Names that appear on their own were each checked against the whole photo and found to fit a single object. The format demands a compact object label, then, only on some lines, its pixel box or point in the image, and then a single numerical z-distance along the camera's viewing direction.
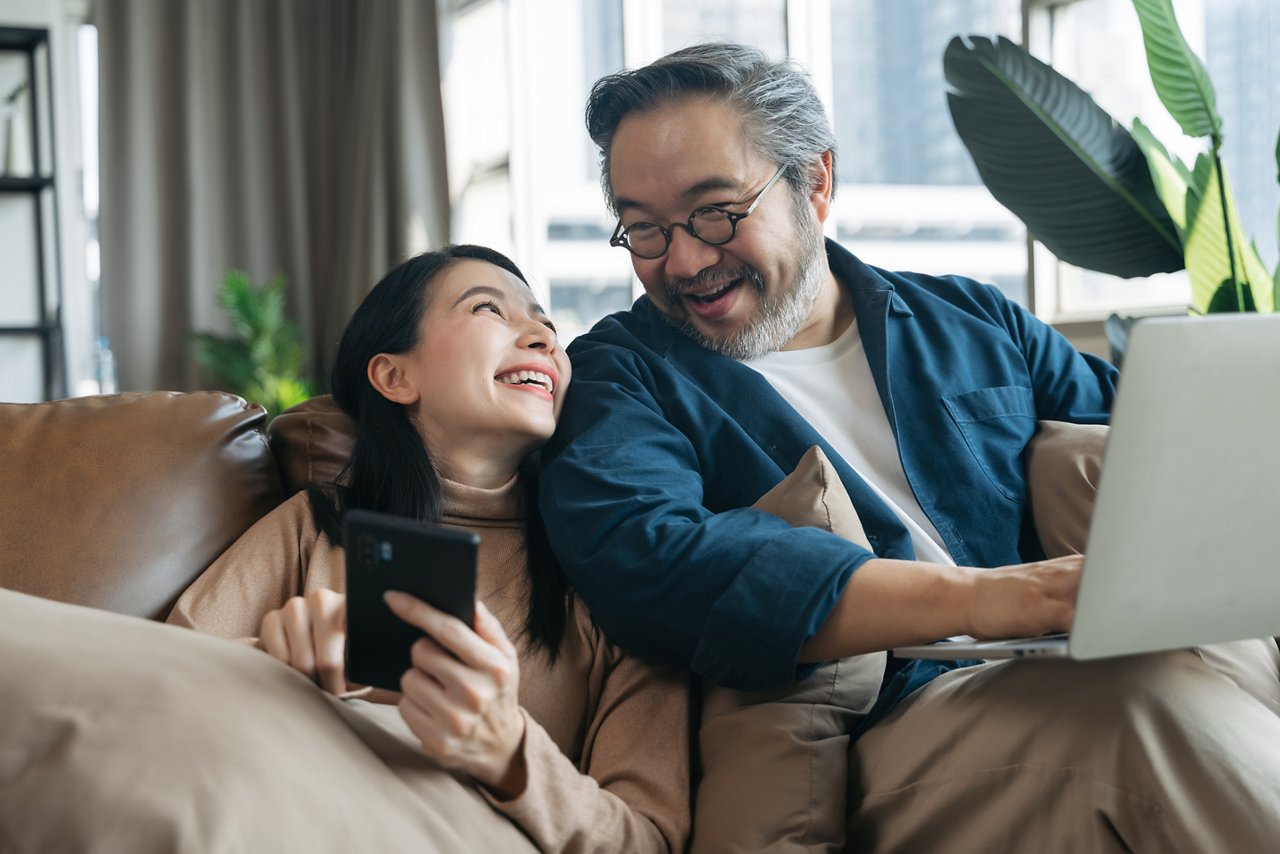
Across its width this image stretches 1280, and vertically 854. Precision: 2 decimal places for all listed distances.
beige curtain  5.40
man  1.07
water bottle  5.51
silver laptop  0.89
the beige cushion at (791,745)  1.20
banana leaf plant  2.17
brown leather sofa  1.49
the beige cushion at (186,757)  0.78
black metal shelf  4.93
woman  1.10
